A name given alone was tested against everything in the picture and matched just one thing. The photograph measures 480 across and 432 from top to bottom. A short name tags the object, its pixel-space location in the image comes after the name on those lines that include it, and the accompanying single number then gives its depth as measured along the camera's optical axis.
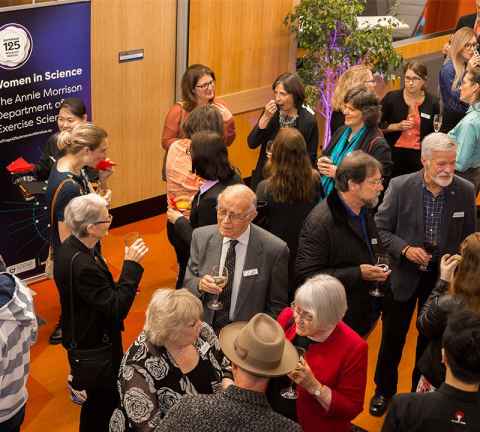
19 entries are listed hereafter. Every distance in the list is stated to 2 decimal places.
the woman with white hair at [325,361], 3.36
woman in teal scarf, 5.37
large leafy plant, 7.81
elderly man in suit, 4.00
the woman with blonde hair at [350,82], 5.75
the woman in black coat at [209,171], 4.52
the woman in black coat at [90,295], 3.86
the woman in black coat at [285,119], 6.00
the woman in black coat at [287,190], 4.62
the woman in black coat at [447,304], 3.50
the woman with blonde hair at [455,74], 6.73
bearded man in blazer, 4.50
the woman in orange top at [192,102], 6.09
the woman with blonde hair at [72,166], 4.71
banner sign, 5.69
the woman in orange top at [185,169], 4.98
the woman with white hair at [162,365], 3.24
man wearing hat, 2.67
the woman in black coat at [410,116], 6.70
